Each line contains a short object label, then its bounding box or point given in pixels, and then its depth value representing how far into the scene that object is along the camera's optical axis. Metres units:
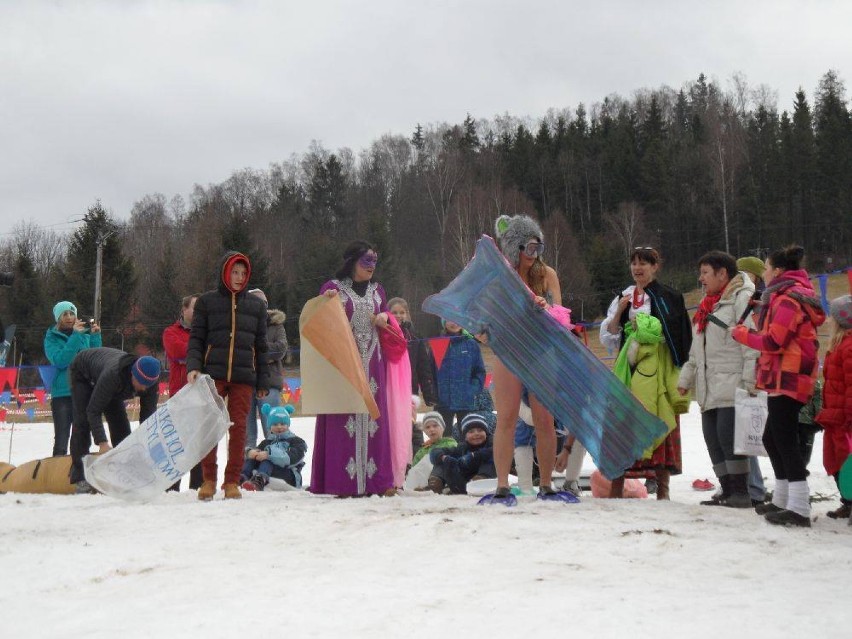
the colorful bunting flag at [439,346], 12.15
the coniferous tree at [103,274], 47.72
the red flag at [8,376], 20.17
